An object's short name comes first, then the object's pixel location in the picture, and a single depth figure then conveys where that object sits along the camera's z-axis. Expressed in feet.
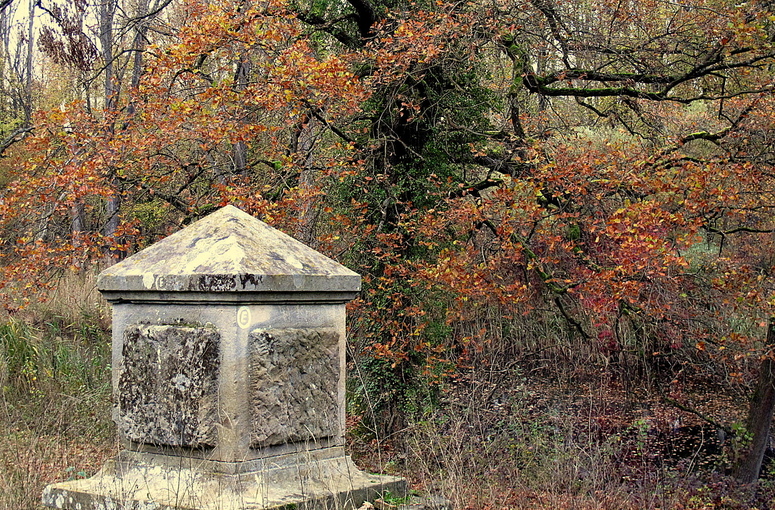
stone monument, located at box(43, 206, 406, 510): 10.14
